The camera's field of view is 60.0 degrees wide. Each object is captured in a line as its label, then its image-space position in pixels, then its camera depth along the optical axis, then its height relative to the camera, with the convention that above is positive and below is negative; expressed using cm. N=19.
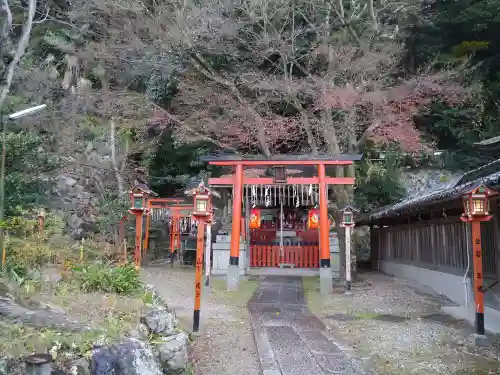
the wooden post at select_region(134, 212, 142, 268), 1140 +12
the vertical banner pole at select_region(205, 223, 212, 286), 1259 -54
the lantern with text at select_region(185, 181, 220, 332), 758 +52
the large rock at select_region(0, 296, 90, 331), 450 -83
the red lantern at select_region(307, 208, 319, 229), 1739 +96
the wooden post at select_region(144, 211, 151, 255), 1845 +24
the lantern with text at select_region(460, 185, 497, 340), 675 +28
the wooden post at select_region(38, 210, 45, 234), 932 +42
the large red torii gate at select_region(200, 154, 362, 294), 1272 +186
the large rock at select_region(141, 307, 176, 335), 539 -102
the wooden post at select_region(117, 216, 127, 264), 1580 +30
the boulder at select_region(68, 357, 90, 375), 391 -116
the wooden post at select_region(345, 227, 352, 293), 1218 -42
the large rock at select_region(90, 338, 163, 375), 403 -114
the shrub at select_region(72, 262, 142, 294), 659 -61
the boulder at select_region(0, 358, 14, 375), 365 -108
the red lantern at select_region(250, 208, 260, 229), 1795 +96
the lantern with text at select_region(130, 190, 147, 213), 1273 +114
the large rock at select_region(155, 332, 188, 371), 497 -131
